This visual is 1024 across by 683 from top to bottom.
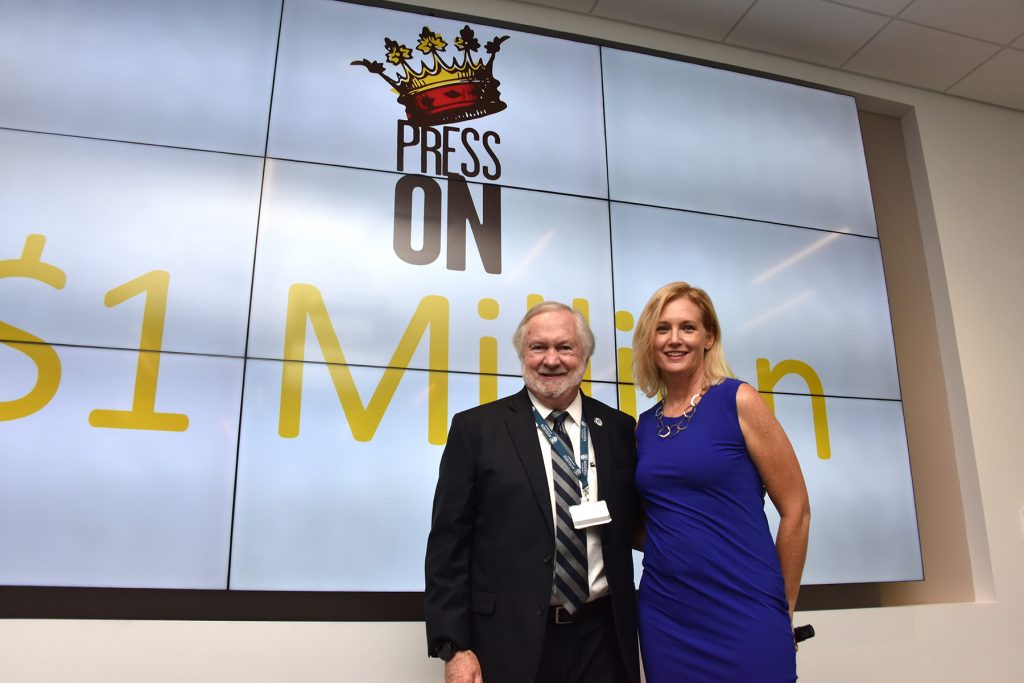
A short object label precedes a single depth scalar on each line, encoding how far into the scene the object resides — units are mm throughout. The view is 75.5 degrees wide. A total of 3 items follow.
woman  1514
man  1571
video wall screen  2400
